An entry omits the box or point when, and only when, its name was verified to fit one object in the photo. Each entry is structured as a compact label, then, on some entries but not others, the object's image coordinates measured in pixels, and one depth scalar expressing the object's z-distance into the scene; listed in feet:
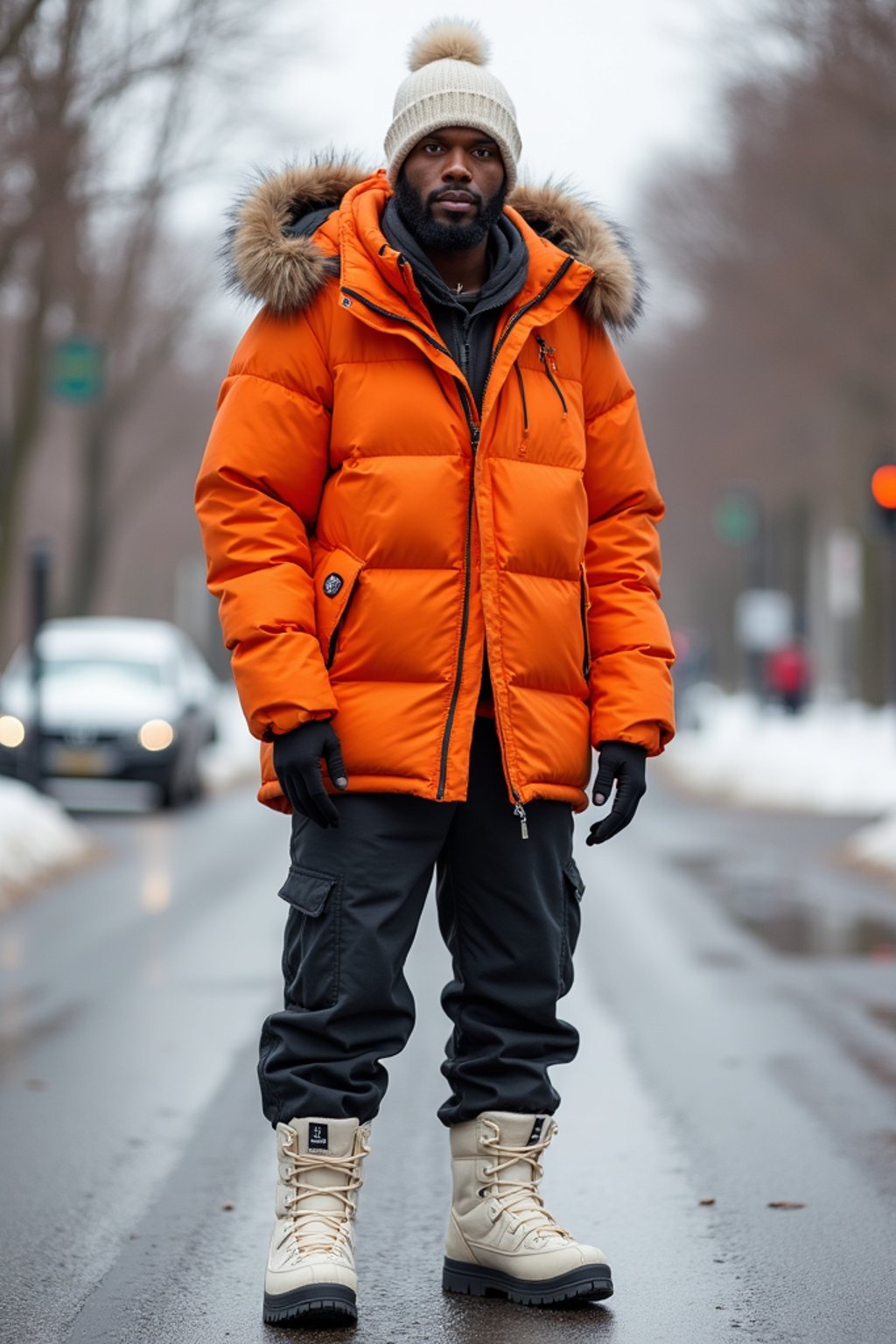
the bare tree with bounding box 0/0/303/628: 54.13
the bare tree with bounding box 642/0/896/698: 69.72
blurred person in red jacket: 111.04
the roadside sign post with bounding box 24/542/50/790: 51.83
